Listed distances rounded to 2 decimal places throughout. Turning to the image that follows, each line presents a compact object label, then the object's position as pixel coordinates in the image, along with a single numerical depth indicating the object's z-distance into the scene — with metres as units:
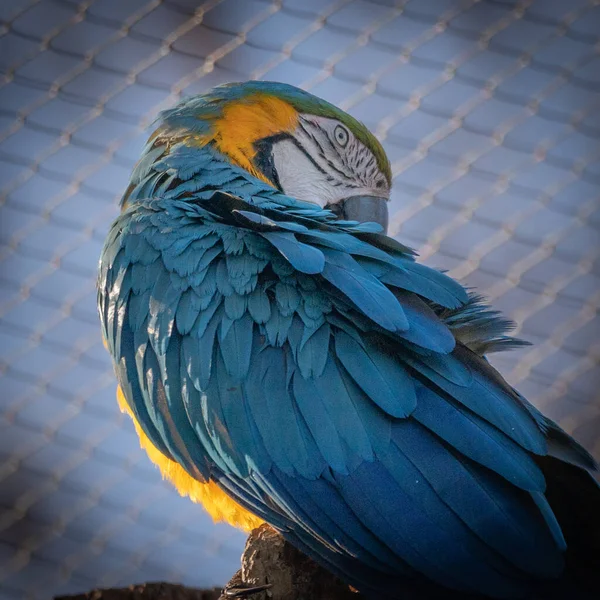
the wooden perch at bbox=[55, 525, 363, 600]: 4.87
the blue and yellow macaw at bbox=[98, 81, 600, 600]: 4.81
